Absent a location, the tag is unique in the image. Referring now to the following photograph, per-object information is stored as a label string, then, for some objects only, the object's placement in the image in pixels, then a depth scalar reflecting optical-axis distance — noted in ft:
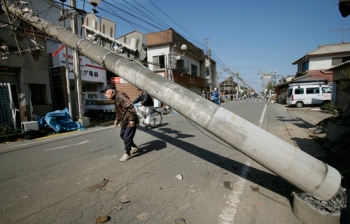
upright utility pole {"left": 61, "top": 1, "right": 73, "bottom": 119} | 31.56
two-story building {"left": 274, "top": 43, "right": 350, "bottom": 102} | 87.04
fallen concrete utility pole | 7.04
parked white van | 61.87
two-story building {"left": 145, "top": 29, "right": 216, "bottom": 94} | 69.41
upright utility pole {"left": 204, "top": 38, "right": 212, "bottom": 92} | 112.43
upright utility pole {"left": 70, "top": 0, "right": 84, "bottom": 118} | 29.84
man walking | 14.05
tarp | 27.45
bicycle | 28.58
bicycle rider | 26.58
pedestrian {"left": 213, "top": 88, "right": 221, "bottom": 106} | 49.24
